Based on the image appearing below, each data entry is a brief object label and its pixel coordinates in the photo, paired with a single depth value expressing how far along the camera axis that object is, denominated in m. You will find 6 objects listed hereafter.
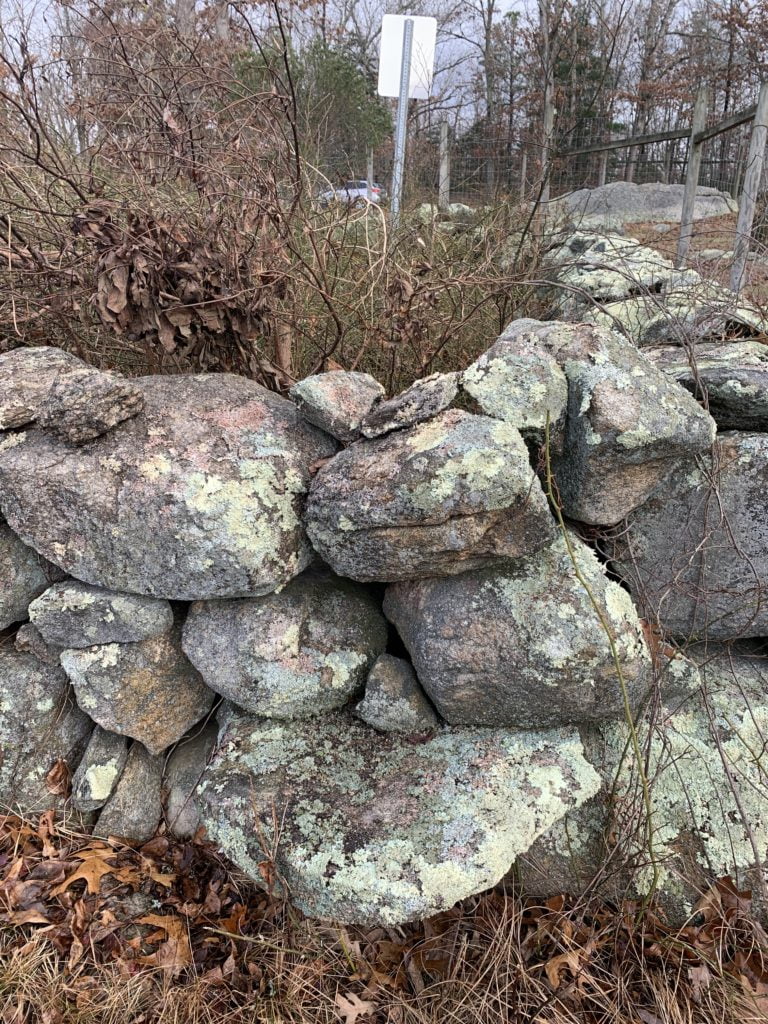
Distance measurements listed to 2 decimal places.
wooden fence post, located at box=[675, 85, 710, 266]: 4.79
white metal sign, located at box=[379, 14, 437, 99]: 4.29
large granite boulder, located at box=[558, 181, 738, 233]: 10.67
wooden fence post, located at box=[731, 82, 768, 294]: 3.68
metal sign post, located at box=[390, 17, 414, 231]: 3.62
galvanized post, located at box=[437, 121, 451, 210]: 4.24
